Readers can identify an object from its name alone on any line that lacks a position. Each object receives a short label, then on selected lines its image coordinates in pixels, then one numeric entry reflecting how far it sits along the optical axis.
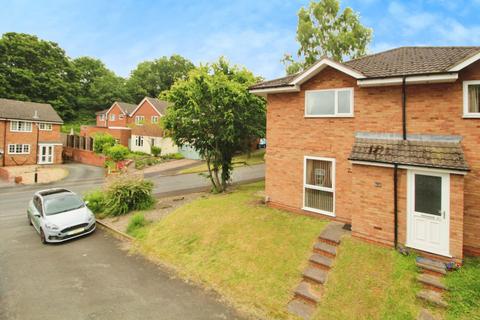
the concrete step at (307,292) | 6.39
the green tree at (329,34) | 27.06
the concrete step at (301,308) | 6.04
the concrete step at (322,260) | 7.32
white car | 10.61
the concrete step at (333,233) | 8.21
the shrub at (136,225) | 11.37
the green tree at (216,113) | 14.16
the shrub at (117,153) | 31.09
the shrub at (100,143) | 34.88
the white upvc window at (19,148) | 31.12
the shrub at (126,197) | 13.79
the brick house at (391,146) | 7.29
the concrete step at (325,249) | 7.68
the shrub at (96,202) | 14.25
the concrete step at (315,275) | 6.88
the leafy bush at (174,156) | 36.34
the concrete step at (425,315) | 5.48
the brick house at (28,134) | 30.75
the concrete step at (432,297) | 5.70
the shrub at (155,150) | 36.94
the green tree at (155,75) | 70.56
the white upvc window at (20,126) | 31.25
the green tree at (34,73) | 49.19
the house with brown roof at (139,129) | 38.47
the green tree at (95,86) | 59.78
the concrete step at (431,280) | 6.10
